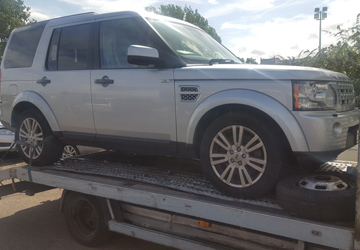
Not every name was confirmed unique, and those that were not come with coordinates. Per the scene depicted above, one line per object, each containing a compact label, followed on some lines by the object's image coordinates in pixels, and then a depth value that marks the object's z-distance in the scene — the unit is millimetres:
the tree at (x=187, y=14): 31906
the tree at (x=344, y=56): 7293
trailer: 2539
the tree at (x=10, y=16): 23591
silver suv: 2924
